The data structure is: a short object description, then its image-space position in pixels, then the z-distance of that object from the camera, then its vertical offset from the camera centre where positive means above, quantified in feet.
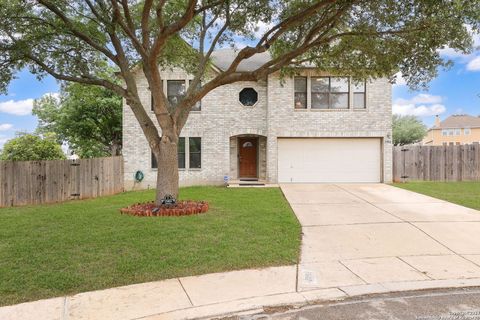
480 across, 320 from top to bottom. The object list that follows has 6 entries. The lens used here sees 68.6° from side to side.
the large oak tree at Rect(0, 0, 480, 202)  28.43 +11.10
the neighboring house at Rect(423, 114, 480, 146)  172.14 +15.04
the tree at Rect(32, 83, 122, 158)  78.95 +9.26
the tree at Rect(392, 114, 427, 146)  153.58 +12.59
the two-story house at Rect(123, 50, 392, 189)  56.34 +4.62
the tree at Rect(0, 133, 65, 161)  48.62 +1.46
